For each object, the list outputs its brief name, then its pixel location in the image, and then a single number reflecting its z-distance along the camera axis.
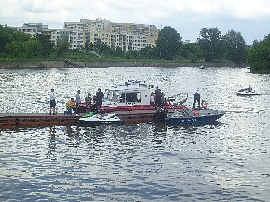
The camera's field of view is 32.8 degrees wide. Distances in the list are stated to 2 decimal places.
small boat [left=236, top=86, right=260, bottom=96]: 70.47
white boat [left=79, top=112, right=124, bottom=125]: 38.84
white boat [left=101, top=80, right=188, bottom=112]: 42.16
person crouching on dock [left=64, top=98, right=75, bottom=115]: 40.19
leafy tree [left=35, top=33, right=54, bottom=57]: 191.25
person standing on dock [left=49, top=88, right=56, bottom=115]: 39.50
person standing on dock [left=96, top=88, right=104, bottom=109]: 40.71
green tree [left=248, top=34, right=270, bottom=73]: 143.00
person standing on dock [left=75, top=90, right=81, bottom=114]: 41.19
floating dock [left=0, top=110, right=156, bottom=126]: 38.22
